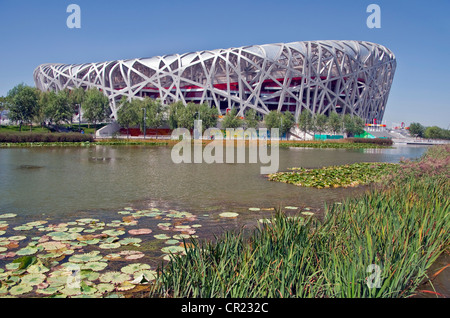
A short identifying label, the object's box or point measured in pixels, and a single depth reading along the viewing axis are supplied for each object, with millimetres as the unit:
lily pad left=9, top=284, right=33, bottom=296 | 4414
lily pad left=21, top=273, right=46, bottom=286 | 4670
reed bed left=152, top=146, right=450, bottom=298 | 3607
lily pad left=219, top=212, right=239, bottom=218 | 8906
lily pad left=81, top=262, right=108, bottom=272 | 5195
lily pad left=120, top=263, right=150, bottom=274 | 5137
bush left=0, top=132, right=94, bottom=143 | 38344
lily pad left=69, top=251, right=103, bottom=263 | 5527
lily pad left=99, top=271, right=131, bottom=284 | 4786
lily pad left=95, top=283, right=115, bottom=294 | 4484
